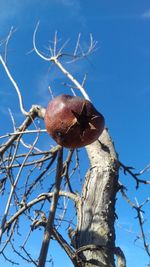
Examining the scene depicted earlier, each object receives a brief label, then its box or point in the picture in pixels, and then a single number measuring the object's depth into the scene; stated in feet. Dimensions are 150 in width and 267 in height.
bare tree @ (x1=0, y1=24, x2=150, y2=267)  1.68
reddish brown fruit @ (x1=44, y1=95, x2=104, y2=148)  0.95
